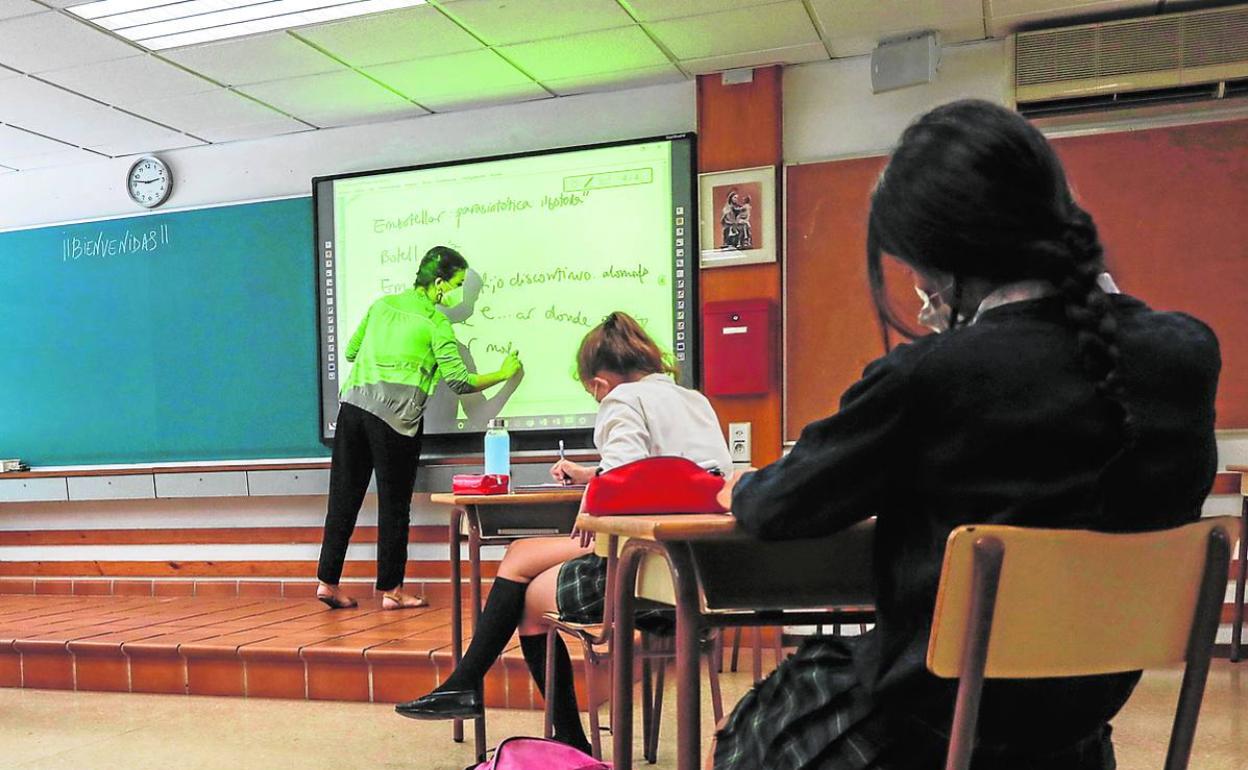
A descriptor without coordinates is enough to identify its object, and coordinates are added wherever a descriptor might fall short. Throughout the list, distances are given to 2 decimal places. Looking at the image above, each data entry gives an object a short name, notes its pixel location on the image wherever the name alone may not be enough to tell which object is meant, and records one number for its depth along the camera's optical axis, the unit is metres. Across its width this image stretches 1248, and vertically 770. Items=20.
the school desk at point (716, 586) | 1.34
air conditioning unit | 4.03
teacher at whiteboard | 4.72
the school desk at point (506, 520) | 2.56
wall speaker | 4.30
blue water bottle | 2.93
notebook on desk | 2.49
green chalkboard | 5.42
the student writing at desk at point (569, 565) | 2.43
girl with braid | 1.00
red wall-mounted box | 4.55
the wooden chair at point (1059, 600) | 0.96
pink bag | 1.91
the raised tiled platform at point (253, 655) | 3.56
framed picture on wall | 4.61
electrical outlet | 4.62
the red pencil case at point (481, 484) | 2.49
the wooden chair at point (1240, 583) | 3.82
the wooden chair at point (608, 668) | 2.21
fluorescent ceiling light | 3.93
